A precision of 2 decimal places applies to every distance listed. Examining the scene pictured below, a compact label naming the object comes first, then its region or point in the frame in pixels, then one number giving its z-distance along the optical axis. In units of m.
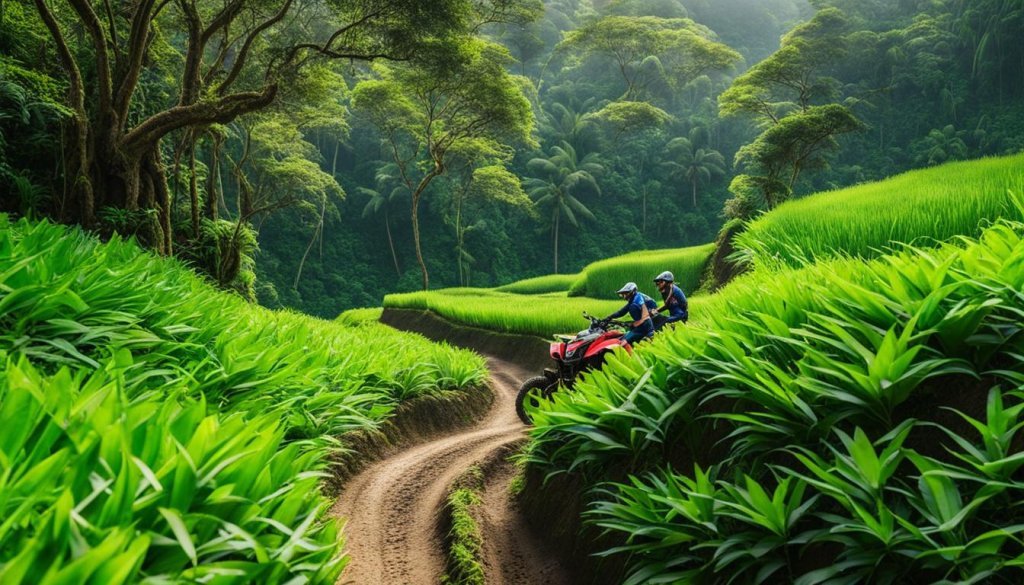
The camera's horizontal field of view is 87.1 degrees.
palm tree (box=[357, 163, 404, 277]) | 43.82
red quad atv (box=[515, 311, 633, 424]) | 6.65
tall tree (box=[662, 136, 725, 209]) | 47.84
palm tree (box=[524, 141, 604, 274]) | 45.34
